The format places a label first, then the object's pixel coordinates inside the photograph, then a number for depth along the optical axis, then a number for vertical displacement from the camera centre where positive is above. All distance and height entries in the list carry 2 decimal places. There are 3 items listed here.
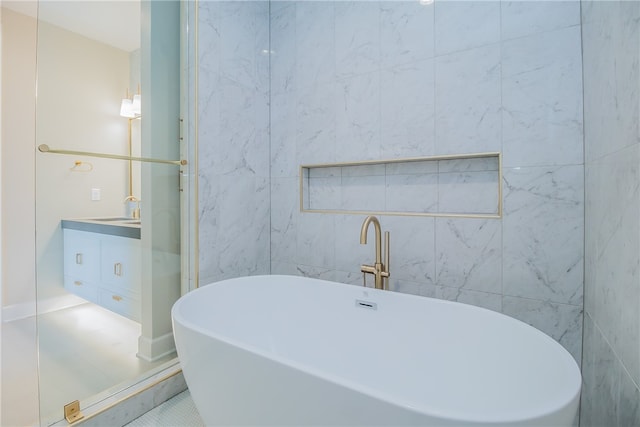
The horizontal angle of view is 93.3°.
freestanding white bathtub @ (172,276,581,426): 0.70 -0.49
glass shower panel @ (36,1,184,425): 1.27 +0.08
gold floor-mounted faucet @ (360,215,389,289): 1.51 -0.27
